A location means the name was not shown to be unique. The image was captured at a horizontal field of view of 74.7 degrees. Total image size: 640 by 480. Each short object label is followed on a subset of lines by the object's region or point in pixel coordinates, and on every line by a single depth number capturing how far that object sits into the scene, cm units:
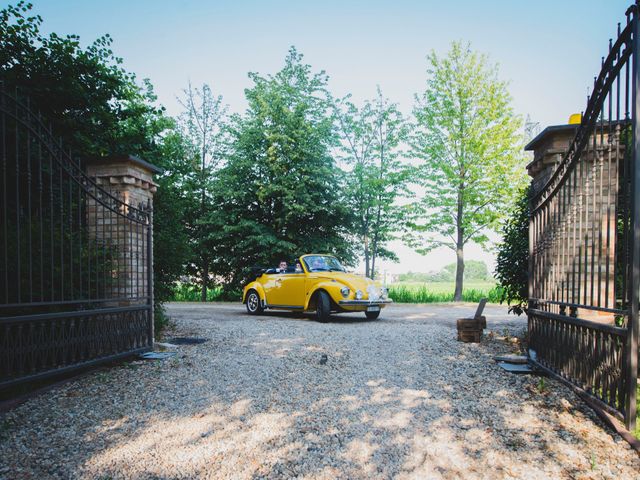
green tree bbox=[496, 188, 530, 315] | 691
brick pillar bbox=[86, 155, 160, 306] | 612
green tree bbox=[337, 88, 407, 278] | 1981
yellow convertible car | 988
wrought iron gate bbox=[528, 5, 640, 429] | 328
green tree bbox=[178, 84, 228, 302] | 1950
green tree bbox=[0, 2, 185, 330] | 700
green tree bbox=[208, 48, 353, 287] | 1780
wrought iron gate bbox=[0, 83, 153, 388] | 399
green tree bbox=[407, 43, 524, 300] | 1819
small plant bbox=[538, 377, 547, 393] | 445
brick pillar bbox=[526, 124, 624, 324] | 408
